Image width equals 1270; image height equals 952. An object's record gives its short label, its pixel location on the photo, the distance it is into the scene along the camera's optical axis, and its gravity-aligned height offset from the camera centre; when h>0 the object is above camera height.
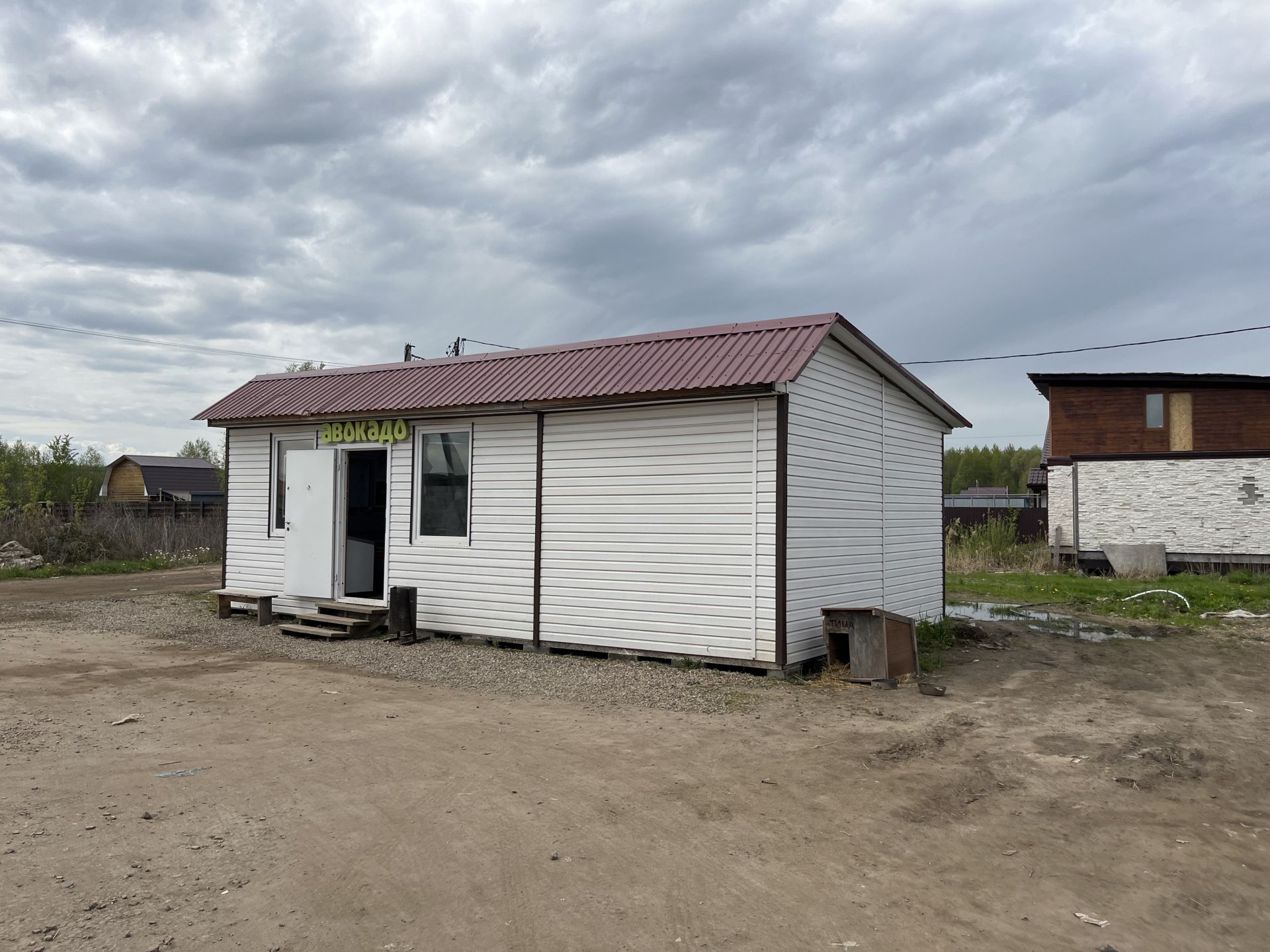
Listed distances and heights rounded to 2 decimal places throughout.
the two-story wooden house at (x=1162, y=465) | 19.92 +1.11
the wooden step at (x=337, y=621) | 11.14 -1.47
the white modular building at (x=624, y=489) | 8.80 +0.21
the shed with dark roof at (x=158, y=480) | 47.31 +1.24
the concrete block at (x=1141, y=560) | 20.08 -1.07
